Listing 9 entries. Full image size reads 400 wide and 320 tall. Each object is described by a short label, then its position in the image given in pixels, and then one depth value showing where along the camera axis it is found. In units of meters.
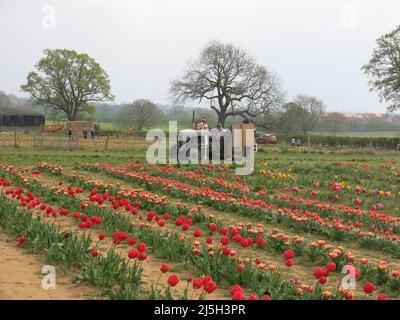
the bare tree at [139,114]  84.75
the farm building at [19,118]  73.69
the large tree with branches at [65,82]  76.69
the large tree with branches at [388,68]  51.28
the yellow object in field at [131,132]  59.08
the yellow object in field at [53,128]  62.62
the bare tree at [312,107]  87.94
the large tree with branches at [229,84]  63.91
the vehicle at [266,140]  53.97
